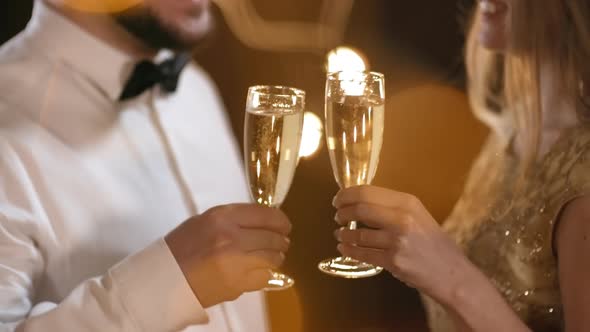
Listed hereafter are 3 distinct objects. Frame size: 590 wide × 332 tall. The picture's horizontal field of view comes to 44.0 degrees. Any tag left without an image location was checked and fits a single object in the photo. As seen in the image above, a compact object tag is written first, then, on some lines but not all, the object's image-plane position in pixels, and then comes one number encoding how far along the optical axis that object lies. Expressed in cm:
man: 122
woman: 118
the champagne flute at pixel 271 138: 119
